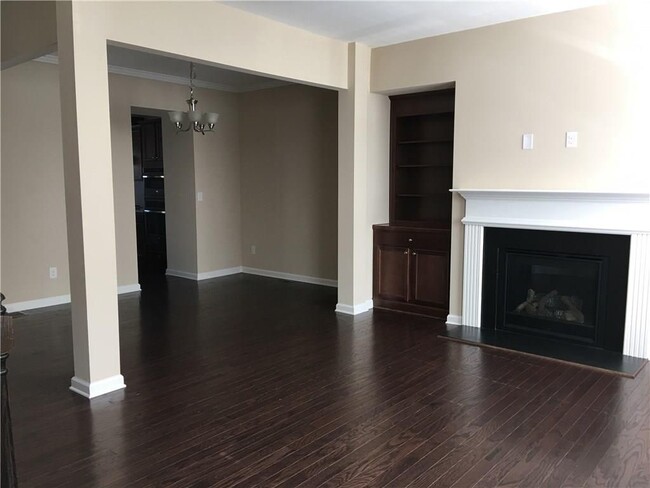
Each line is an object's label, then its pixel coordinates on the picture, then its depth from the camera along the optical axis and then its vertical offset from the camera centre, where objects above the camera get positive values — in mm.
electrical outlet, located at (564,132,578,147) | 4230 +362
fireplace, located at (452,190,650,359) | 3996 -668
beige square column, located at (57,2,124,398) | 3215 -105
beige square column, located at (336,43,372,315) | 5242 -39
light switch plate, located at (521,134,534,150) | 4445 +364
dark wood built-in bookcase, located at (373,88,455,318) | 5258 -274
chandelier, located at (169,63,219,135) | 5664 +724
